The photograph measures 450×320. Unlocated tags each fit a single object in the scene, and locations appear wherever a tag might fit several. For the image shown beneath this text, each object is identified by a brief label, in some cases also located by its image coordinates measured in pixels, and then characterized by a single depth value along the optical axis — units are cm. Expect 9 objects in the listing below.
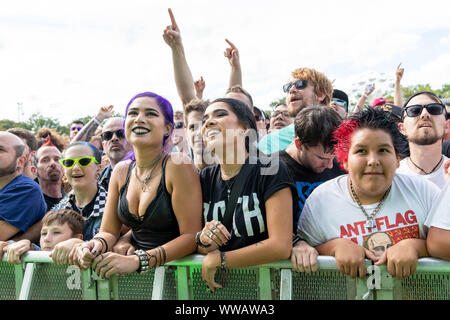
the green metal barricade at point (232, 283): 198
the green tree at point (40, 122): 5478
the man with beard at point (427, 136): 329
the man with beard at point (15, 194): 307
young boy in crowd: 304
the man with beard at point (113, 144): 418
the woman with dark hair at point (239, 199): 212
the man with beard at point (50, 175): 447
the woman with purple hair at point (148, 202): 224
